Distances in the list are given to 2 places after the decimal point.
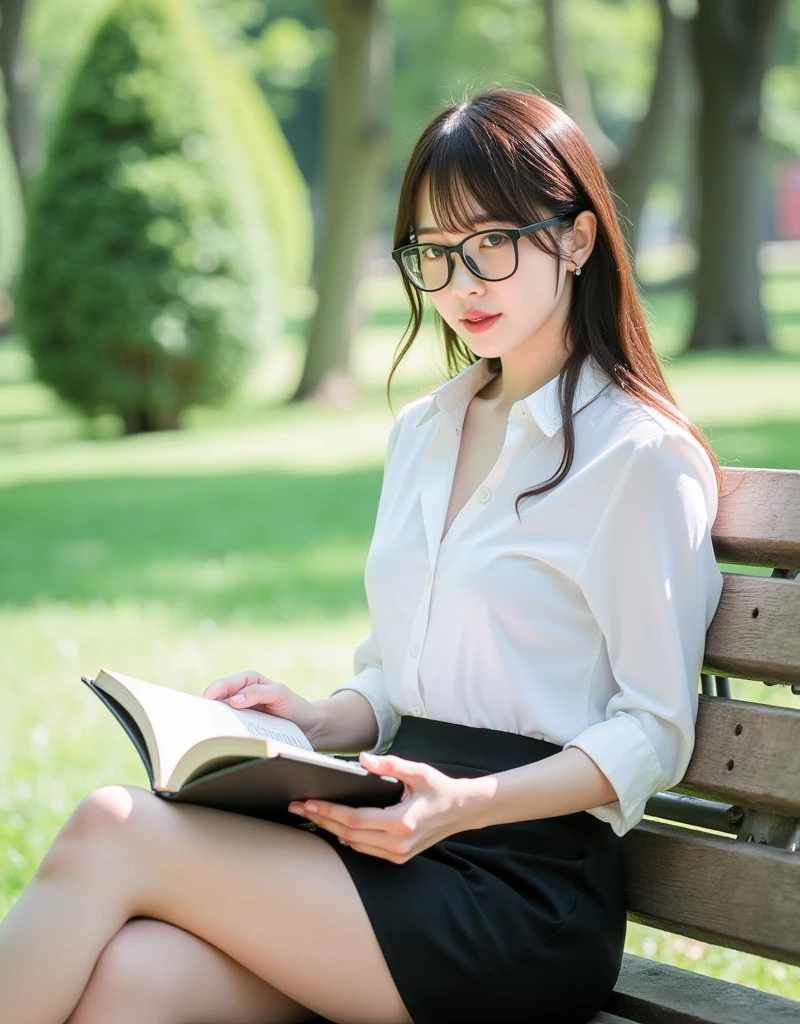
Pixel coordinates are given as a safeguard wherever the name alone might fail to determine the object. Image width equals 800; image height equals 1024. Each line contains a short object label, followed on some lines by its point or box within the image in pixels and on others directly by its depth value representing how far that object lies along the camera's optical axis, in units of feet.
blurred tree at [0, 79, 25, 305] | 115.44
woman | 6.87
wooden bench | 7.25
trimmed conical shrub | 44.98
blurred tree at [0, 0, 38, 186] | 74.18
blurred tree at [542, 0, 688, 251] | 63.77
